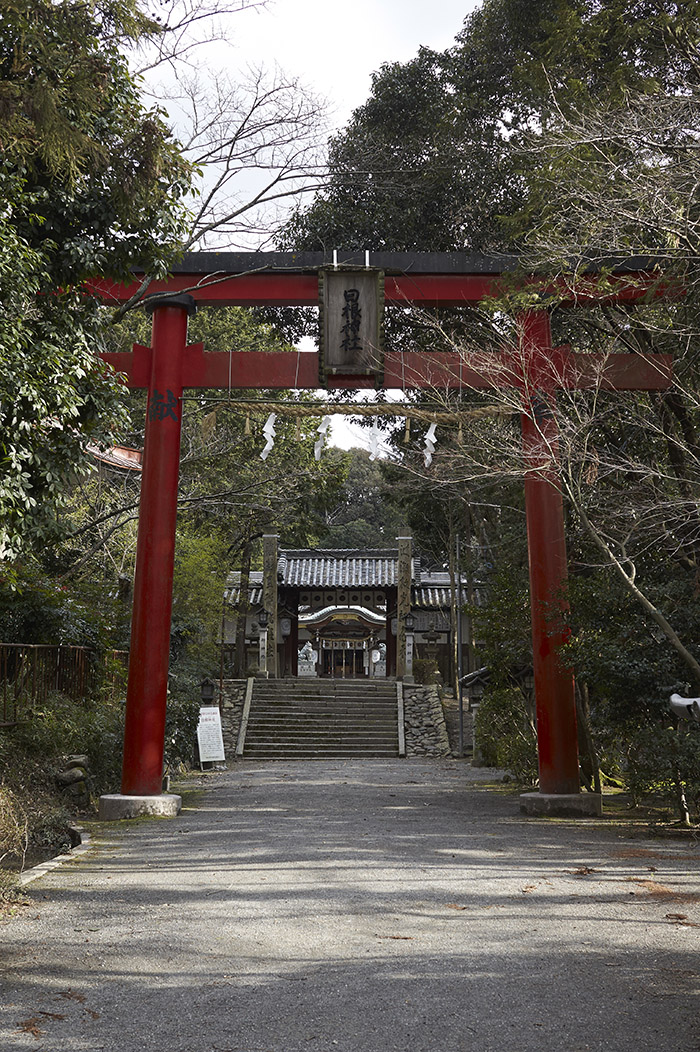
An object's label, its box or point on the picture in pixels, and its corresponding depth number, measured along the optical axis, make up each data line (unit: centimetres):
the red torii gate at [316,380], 862
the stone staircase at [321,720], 1862
